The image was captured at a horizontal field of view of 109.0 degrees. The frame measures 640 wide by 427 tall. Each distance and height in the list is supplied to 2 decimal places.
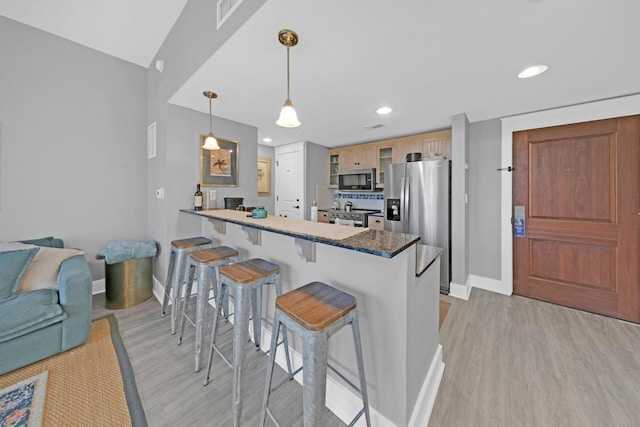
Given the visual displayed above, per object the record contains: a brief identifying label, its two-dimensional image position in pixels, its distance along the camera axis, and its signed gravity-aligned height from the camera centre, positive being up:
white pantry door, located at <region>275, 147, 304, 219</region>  4.41 +0.57
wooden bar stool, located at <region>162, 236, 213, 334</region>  2.03 -0.48
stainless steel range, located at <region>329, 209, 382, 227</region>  3.95 -0.08
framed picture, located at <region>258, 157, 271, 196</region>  4.59 +0.74
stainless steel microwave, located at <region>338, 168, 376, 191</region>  4.00 +0.58
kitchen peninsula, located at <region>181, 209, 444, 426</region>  1.10 -0.52
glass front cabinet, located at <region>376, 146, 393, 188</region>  3.94 +0.90
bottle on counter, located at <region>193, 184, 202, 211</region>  2.46 +0.12
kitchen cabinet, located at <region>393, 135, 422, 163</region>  3.55 +1.02
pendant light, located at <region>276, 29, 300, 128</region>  1.37 +0.63
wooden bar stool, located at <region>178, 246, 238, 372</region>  1.64 -0.44
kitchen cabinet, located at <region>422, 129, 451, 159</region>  3.27 +1.00
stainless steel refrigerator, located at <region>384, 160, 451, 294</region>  2.98 +0.12
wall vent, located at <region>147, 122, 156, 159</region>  2.74 +0.89
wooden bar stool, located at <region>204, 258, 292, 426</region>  1.27 -0.50
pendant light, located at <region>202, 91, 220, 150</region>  2.20 +0.69
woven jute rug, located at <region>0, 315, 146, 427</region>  1.25 -1.10
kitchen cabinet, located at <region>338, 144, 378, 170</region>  4.08 +1.03
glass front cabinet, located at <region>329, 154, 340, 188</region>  4.71 +0.89
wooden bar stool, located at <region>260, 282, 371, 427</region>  0.91 -0.50
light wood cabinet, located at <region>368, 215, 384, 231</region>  3.80 -0.18
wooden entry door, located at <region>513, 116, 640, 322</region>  2.25 -0.05
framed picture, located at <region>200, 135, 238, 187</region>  2.68 +0.58
